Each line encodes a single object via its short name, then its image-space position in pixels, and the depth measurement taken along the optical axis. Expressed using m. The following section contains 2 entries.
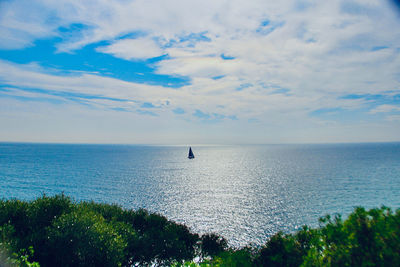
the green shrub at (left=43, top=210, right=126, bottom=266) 22.78
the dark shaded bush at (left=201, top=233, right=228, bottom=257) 33.66
